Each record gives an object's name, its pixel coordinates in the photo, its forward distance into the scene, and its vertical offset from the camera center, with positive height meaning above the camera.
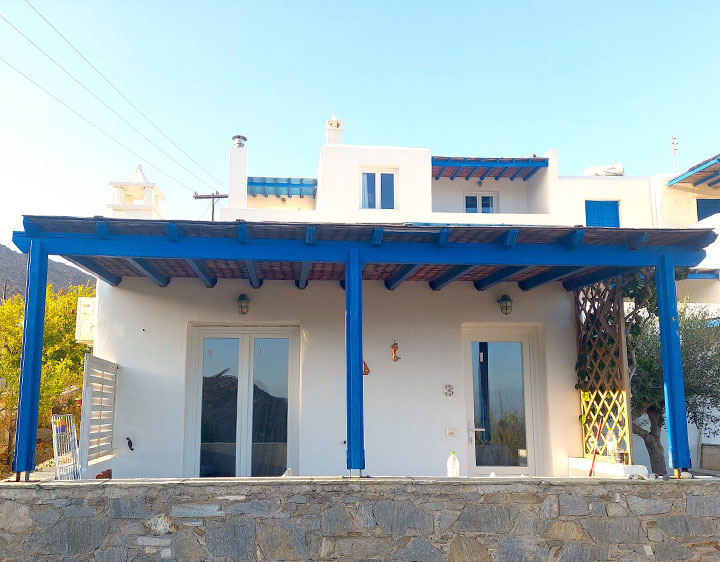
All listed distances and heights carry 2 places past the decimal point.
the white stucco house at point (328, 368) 7.40 +0.27
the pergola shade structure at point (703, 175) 19.06 +6.57
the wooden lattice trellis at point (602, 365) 7.14 +0.27
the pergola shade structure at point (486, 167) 19.34 +6.70
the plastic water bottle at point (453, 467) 6.37 -0.73
